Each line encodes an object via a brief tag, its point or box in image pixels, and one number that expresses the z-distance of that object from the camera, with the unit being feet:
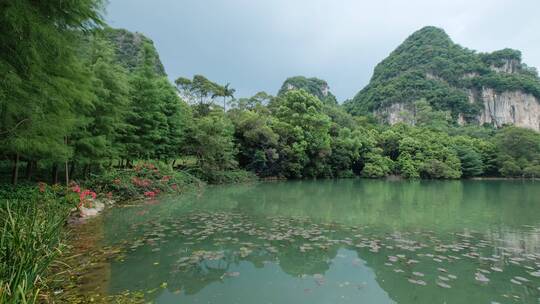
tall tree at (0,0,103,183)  12.59
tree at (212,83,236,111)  93.78
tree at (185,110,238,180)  62.16
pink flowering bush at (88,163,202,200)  37.11
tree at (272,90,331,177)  84.74
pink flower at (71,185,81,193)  29.68
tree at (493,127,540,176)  108.37
